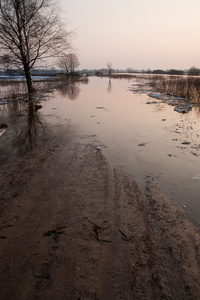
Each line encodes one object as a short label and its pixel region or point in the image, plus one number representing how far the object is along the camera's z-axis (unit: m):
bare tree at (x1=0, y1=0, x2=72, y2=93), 14.14
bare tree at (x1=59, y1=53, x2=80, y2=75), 55.93
